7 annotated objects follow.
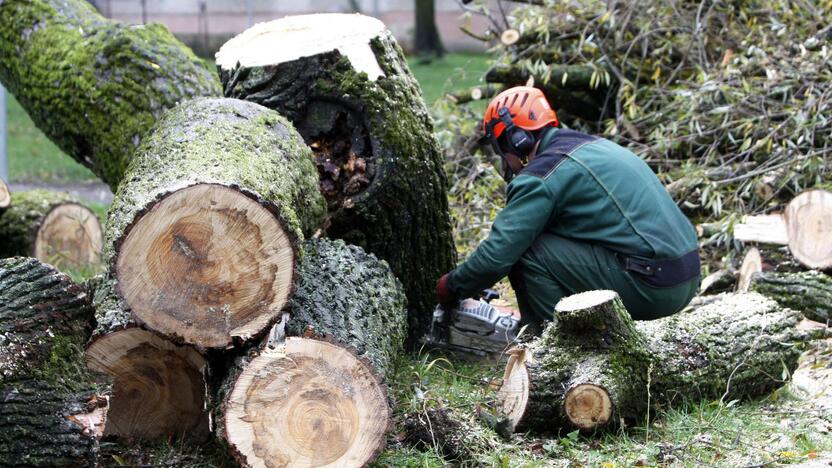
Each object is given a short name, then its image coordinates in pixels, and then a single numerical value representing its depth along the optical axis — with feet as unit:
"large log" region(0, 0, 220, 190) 37.04
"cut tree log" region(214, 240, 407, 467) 22.85
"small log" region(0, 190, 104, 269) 48.21
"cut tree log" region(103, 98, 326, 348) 22.21
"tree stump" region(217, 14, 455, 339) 33.06
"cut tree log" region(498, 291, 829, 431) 27.71
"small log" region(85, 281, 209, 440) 25.17
